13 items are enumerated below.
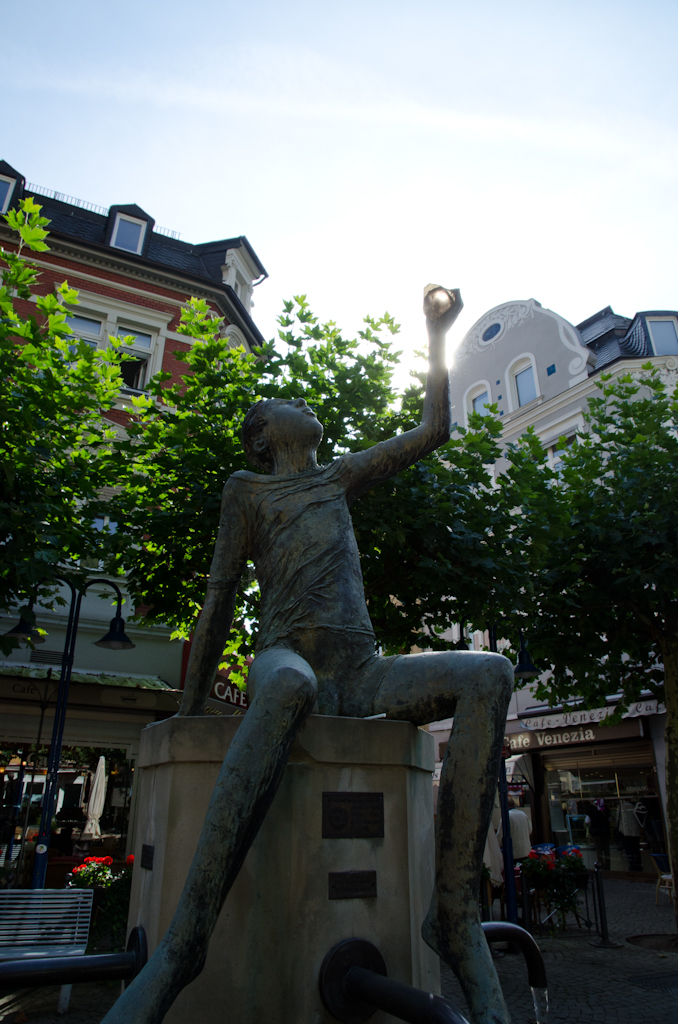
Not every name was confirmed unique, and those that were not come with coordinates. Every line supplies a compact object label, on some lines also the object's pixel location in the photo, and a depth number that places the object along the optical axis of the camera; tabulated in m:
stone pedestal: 1.86
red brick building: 17.89
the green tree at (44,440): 7.01
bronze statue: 1.67
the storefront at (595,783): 16.11
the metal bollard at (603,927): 8.93
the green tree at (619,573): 9.12
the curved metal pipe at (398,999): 1.37
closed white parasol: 13.70
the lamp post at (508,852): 8.29
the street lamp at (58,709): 7.53
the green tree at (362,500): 7.55
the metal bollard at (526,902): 8.54
